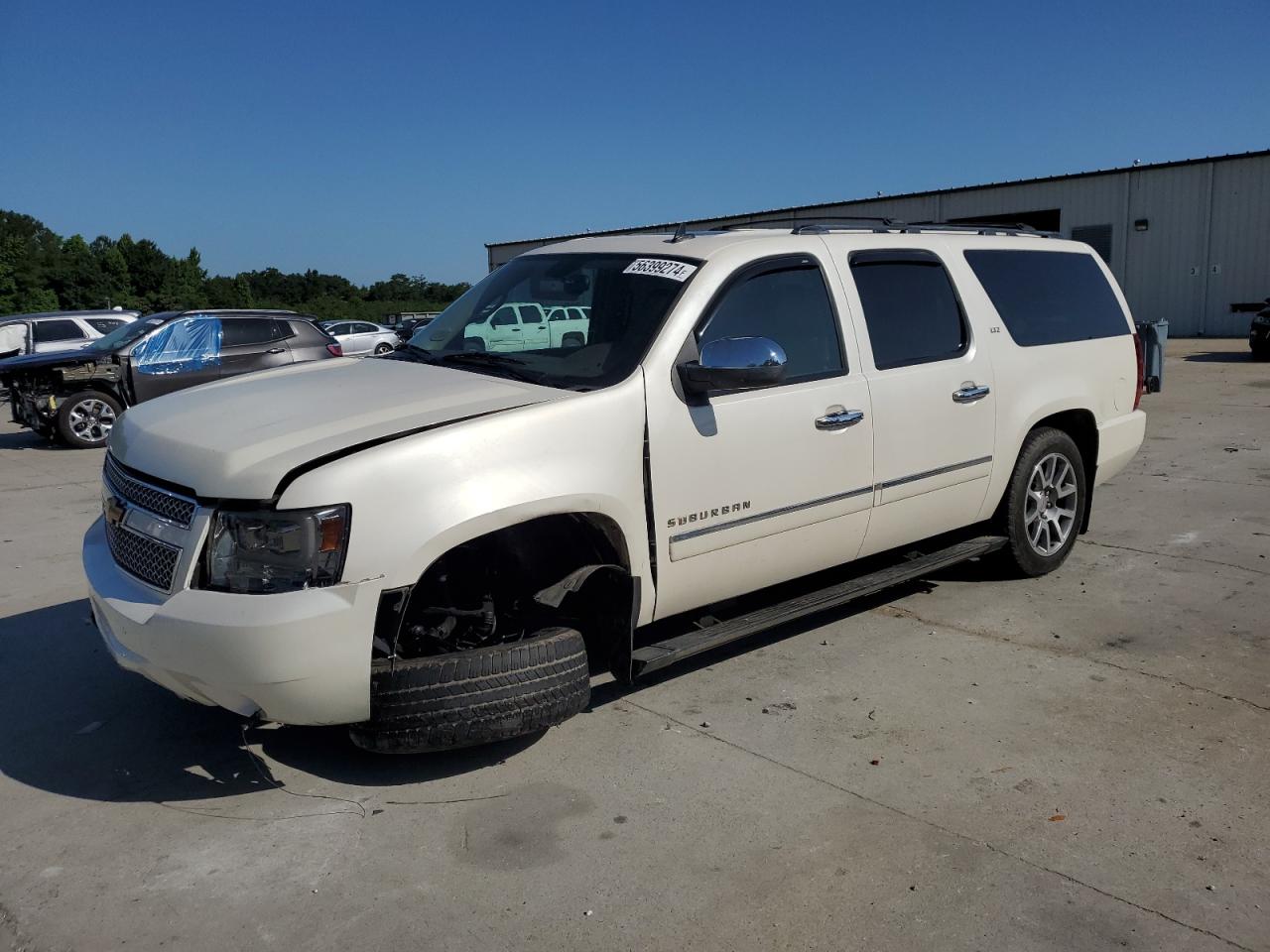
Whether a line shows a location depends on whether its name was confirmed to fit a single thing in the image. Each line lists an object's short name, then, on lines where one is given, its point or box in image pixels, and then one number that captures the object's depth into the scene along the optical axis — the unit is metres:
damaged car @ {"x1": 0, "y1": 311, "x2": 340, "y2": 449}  13.16
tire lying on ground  3.40
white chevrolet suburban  3.24
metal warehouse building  30.27
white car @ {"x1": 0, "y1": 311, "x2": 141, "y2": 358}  17.94
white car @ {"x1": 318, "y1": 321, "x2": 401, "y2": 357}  30.05
